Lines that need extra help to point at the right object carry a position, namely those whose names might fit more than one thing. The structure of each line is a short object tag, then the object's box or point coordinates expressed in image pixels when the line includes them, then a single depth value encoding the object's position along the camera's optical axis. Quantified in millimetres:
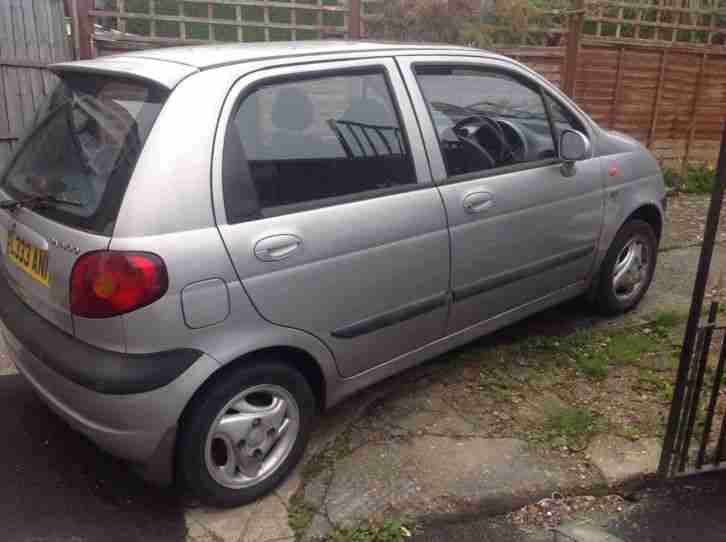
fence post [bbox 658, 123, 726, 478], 2395
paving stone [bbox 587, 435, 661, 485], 2965
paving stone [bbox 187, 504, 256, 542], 2643
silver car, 2391
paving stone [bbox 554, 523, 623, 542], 2584
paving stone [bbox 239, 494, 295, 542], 2629
